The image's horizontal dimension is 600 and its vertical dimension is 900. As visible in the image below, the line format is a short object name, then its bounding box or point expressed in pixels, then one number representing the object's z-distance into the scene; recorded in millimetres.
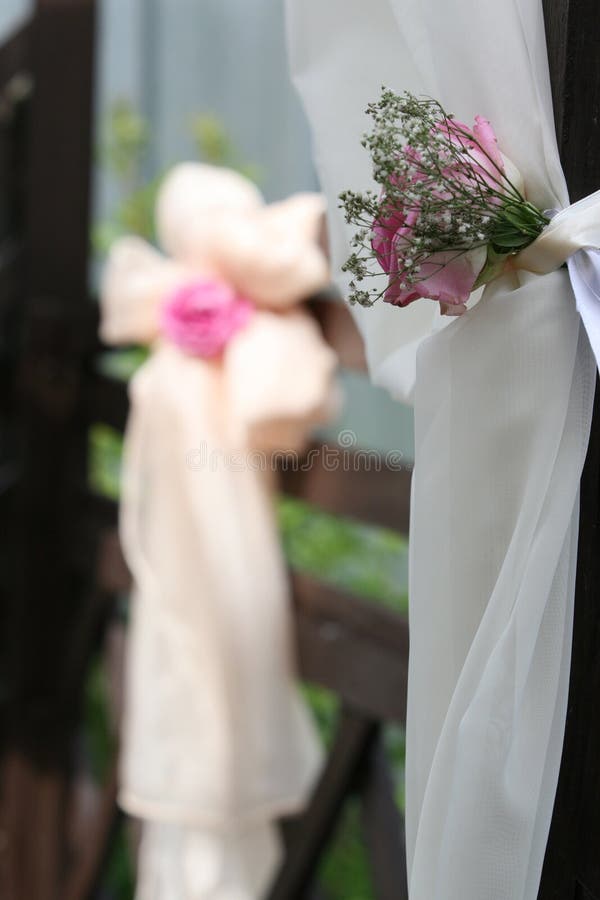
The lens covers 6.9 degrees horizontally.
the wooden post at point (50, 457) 4283
